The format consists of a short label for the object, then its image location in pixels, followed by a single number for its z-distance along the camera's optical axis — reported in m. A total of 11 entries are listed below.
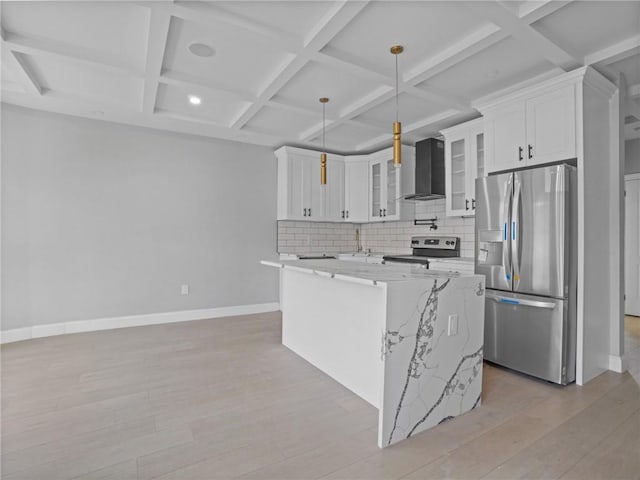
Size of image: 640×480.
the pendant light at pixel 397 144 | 2.45
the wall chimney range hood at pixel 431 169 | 4.59
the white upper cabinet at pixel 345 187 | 5.25
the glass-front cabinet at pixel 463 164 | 4.00
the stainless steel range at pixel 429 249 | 4.44
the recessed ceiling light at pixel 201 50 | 2.73
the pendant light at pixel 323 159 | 3.57
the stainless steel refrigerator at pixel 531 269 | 2.80
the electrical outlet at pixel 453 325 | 2.21
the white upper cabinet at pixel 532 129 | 2.88
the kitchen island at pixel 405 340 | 1.98
